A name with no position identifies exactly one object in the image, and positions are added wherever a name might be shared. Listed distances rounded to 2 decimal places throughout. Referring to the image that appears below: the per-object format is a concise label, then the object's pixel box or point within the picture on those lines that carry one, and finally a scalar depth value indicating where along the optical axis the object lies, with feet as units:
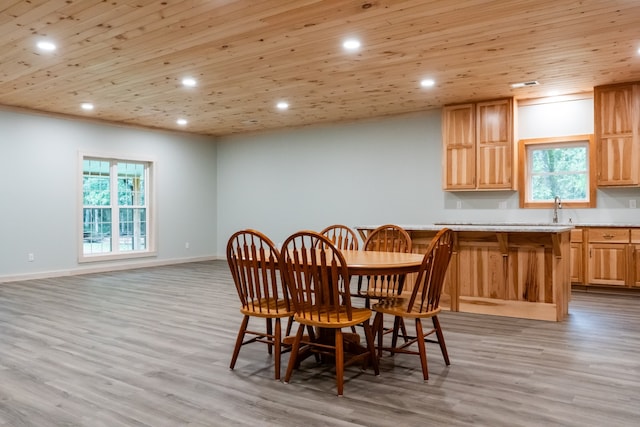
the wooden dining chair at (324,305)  8.91
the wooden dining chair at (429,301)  9.69
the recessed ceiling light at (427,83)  19.07
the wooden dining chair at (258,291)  9.75
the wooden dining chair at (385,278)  11.75
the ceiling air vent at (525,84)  19.56
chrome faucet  21.99
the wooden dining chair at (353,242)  13.63
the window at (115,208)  27.07
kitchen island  14.76
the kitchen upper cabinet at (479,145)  22.26
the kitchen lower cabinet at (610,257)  19.51
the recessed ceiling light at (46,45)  14.44
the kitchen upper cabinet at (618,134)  19.83
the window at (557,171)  21.84
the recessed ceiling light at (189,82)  18.66
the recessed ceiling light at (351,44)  14.39
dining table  9.26
